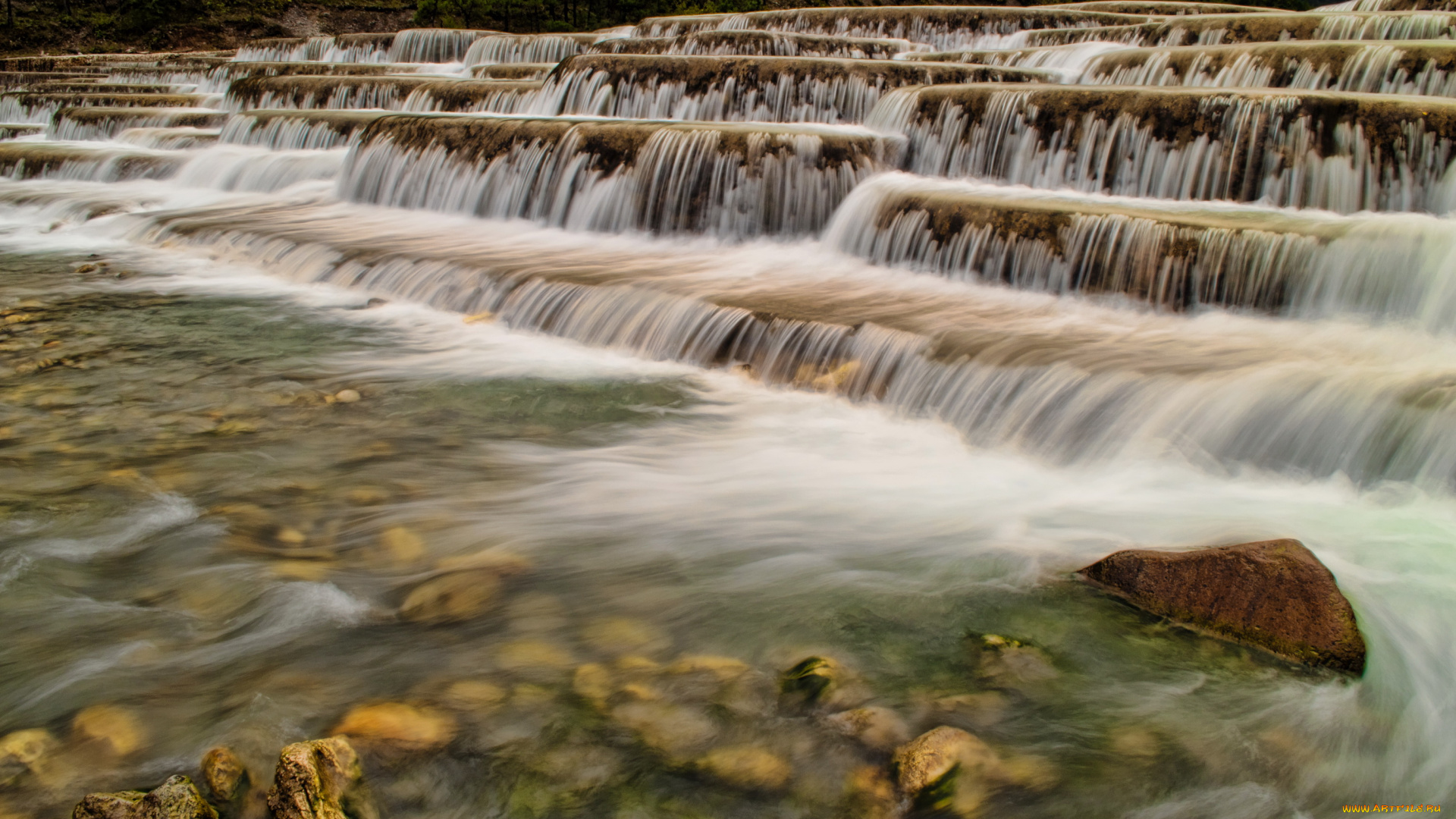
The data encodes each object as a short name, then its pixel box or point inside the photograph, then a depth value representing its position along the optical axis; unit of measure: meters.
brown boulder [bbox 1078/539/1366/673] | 2.66
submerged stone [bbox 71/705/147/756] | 2.35
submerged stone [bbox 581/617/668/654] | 2.83
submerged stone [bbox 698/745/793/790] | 2.28
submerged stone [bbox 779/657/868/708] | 2.55
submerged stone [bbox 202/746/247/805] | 2.18
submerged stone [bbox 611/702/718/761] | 2.38
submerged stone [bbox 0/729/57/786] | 2.24
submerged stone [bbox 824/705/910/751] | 2.39
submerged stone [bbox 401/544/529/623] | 2.99
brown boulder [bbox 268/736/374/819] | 2.08
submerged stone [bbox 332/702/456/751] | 2.38
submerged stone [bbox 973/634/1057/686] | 2.65
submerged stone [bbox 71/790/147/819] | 2.02
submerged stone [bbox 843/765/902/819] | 2.18
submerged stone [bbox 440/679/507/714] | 2.53
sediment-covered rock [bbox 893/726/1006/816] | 2.21
